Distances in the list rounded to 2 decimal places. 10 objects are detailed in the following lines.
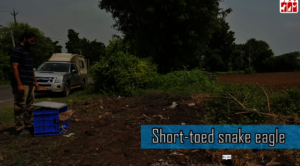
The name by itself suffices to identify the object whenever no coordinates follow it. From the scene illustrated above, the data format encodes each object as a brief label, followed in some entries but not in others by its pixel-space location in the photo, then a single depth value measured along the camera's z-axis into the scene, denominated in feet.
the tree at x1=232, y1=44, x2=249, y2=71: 182.80
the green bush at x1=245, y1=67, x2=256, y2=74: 158.36
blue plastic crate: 14.23
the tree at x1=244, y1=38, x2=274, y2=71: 176.86
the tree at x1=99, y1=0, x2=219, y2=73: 51.57
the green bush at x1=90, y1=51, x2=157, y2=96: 33.60
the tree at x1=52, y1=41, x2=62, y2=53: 226.34
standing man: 13.76
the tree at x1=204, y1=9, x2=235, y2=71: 159.33
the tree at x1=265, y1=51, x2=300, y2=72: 159.84
